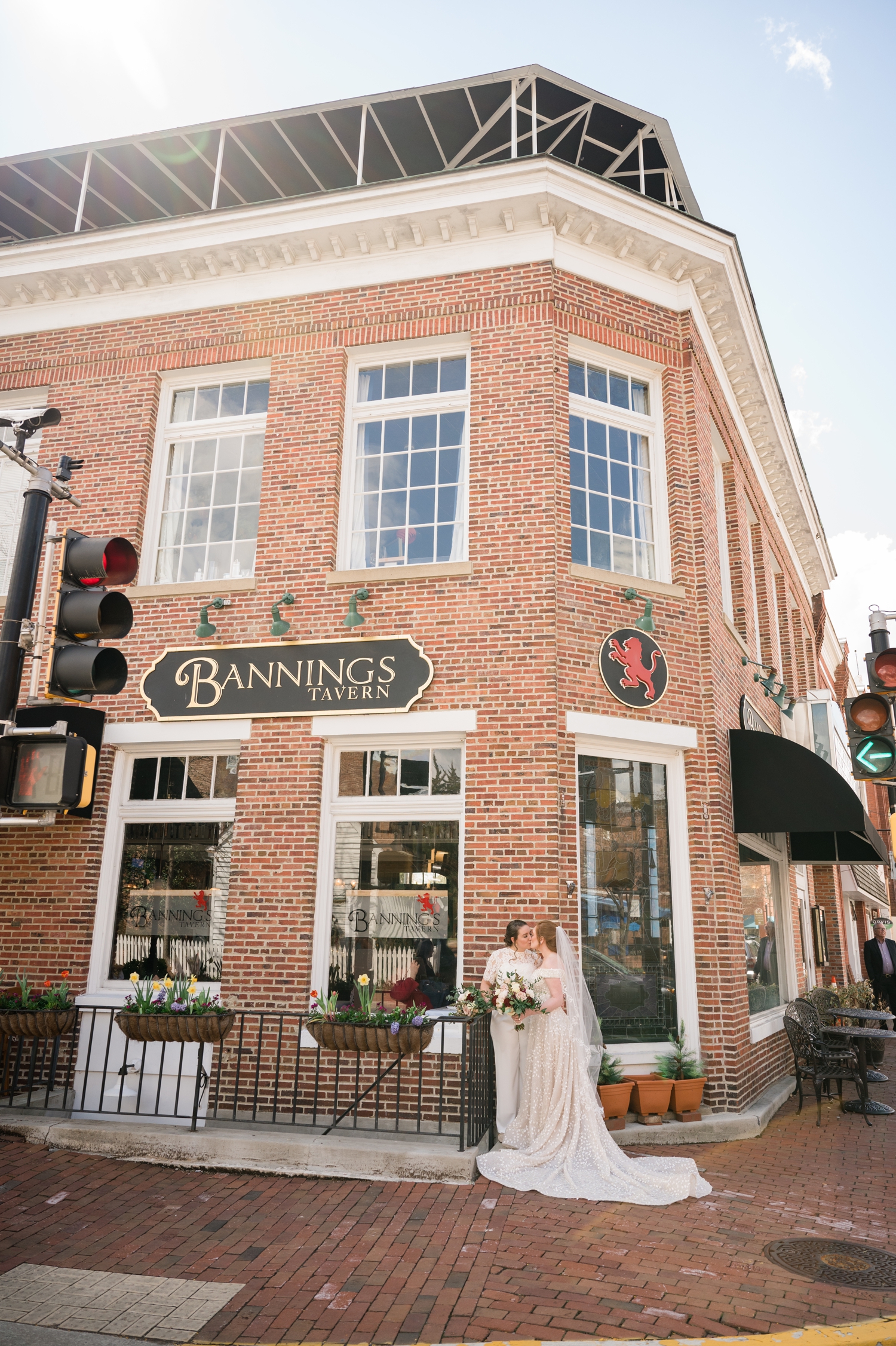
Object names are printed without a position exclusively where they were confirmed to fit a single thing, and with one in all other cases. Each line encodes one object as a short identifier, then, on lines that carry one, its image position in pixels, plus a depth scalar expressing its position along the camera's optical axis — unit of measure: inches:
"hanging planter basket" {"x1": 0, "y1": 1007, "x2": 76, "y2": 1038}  303.4
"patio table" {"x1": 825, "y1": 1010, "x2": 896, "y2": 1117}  377.7
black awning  355.9
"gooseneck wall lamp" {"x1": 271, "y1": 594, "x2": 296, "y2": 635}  365.7
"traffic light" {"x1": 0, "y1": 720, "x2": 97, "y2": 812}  156.2
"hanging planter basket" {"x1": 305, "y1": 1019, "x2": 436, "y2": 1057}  274.4
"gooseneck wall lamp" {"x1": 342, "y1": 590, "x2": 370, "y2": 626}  360.8
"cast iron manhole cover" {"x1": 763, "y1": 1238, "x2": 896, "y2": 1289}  195.8
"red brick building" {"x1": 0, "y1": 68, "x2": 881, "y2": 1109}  339.9
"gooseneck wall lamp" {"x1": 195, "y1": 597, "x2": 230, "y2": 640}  376.2
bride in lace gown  247.6
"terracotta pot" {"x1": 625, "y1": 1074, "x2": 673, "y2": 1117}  311.1
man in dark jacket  635.5
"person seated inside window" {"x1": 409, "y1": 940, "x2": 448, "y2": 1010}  323.9
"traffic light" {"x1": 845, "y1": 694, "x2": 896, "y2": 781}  212.1
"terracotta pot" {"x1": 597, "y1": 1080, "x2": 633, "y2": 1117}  303.9
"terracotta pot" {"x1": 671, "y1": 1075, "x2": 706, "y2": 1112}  317.1
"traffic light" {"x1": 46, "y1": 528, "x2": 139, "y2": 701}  161.5
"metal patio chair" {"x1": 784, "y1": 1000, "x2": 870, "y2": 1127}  371.6
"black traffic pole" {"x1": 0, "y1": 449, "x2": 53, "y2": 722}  162.6
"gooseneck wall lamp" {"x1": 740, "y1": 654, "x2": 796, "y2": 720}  484.1
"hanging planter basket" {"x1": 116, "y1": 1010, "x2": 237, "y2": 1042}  284.2
